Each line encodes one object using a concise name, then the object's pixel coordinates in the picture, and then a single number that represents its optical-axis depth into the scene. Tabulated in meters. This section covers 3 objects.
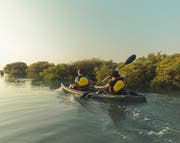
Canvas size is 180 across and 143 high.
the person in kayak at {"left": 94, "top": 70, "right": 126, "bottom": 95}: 9.02
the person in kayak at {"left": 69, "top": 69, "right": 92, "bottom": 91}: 11.17
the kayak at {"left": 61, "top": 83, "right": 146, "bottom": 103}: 8.69
